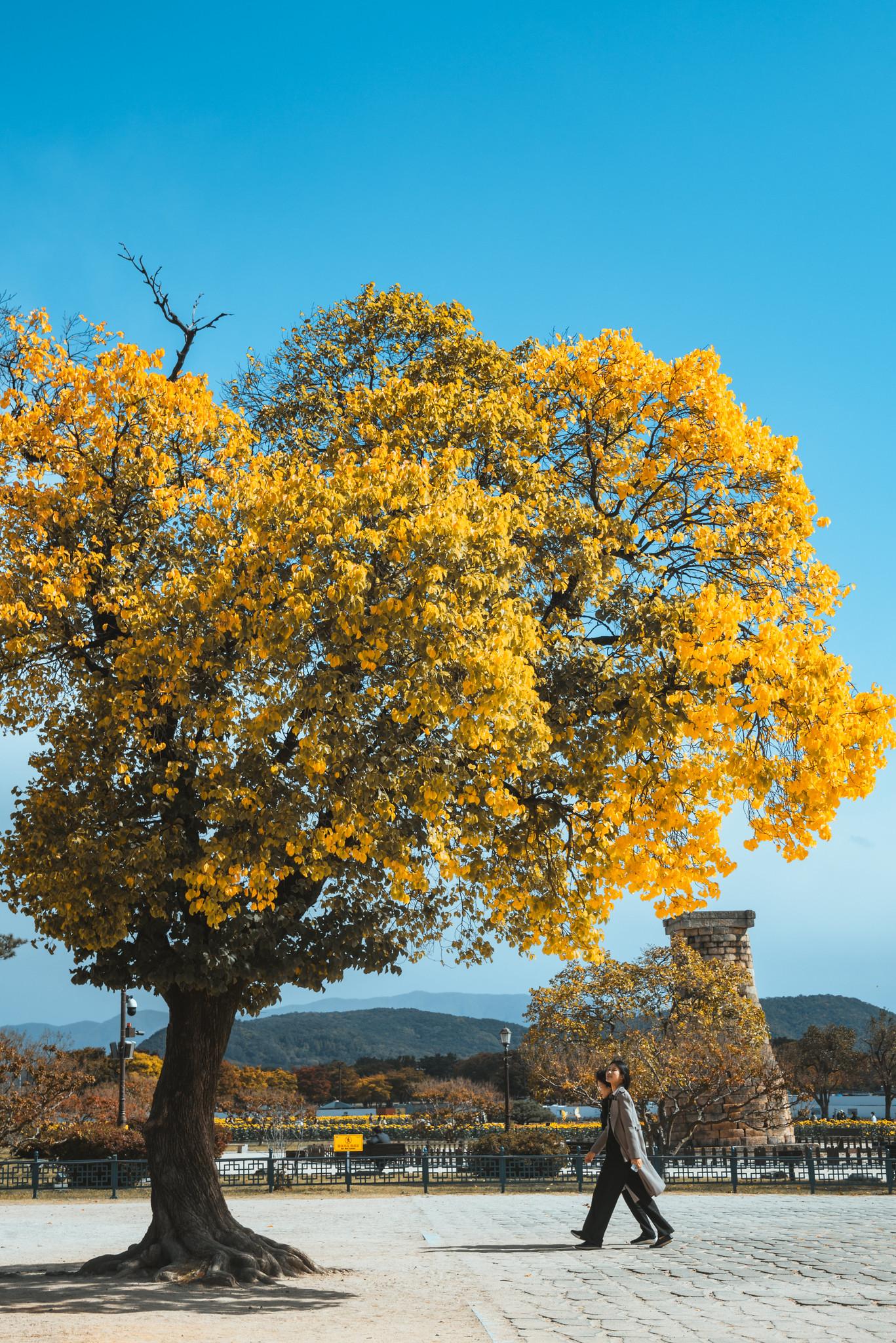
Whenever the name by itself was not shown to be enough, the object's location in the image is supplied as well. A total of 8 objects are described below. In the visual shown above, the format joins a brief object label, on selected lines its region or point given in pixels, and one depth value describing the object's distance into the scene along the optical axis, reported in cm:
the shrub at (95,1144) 2522
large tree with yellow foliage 918
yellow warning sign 2662
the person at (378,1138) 3080
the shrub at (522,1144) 2639
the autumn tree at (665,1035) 2709
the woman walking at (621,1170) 1118
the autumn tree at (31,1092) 2705
